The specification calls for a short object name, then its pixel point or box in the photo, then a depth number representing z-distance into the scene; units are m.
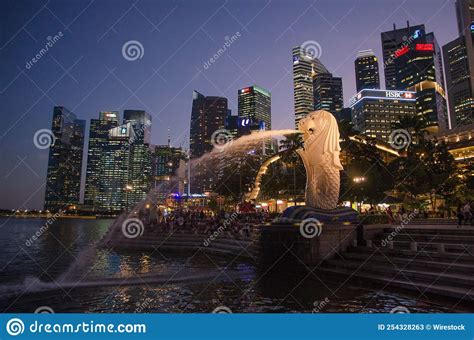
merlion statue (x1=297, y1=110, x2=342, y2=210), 17.52
